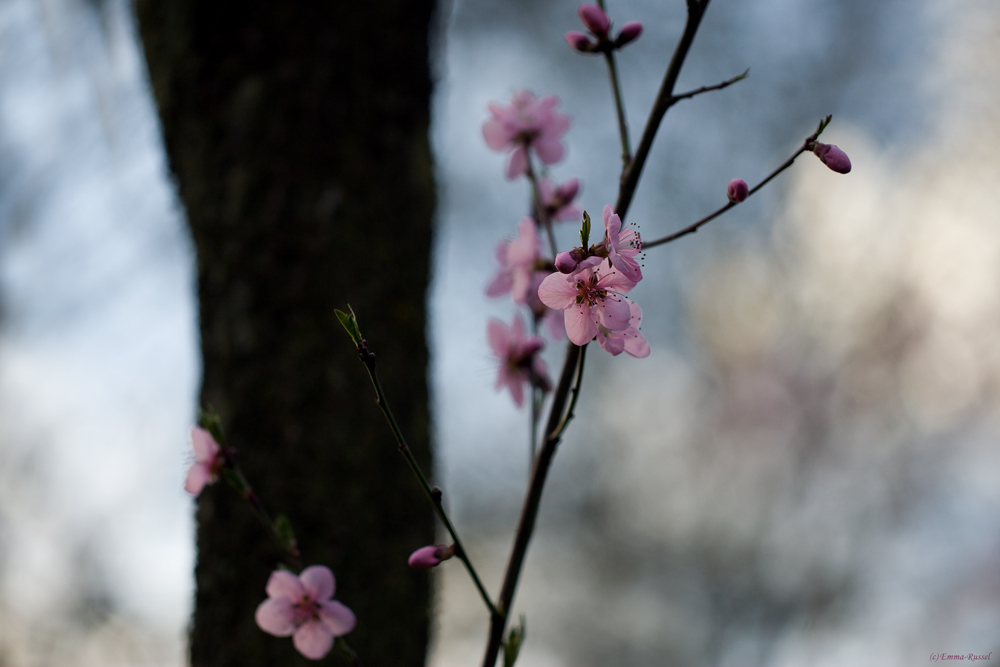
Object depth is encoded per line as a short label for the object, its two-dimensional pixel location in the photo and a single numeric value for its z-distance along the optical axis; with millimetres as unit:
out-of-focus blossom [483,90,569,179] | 1187
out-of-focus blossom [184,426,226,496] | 1133
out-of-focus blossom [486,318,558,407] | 1142
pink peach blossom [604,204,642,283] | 1053
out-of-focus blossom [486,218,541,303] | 1138
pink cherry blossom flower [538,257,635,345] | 1059
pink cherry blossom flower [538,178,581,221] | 1170
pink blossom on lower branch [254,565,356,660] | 1124
